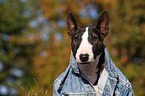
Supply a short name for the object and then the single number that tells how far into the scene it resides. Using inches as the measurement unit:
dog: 132.4
